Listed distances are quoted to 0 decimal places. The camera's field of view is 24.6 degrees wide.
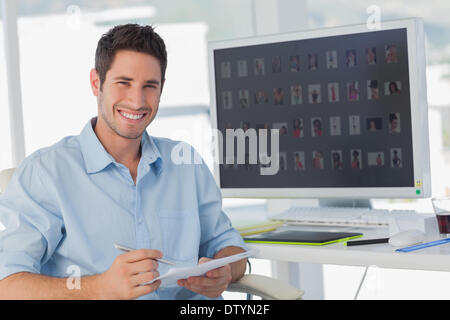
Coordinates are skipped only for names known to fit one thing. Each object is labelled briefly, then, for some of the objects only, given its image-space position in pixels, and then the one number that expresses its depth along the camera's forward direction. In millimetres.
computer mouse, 2006
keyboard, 2219
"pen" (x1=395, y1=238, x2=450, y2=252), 1969
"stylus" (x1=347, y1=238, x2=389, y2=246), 2039
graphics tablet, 2083
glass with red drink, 2038
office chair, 1952
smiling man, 1853
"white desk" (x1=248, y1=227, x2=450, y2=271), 1921
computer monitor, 2212
